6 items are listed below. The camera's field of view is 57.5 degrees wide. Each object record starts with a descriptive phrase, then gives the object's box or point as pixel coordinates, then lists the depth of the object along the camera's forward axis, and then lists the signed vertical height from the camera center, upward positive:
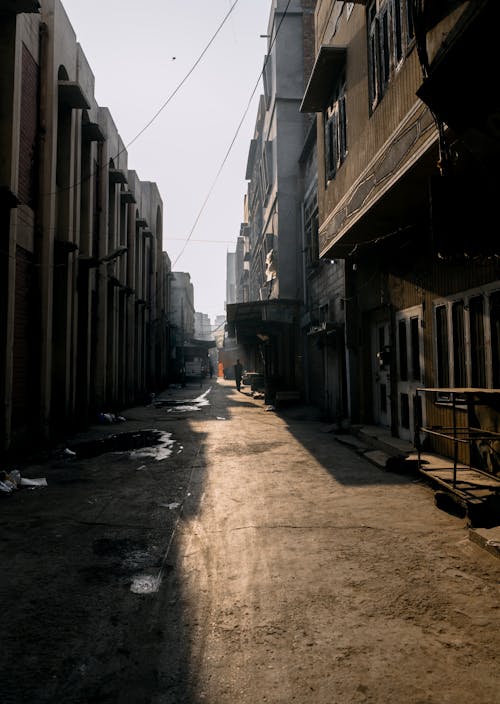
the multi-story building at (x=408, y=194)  4.48 +2.60
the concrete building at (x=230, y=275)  97.69 +22.30
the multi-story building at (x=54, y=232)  8.03 +3.39
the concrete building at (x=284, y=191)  19.62 +8.46
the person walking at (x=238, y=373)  29.40 +0.09
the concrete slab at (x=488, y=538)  3.80 -1.46
